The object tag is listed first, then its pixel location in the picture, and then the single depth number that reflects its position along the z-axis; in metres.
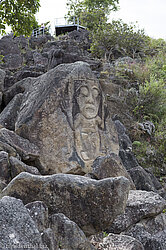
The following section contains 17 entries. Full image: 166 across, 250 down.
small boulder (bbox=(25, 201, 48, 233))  3.15
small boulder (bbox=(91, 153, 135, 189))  6.28
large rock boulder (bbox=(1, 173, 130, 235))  3.76
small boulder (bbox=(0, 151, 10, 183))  5.71
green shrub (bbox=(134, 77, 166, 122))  13.58
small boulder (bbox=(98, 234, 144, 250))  3.96
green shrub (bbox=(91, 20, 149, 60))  19.27
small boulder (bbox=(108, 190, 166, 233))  4.91
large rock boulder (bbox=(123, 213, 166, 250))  4.34
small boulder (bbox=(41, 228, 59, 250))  3.01
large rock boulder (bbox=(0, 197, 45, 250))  2.54
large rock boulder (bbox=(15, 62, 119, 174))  7.23
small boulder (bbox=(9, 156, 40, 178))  5.81
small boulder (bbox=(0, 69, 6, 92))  10.93
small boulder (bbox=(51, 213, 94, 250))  3.41
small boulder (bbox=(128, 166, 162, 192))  7.54
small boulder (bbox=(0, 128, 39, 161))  6.94
